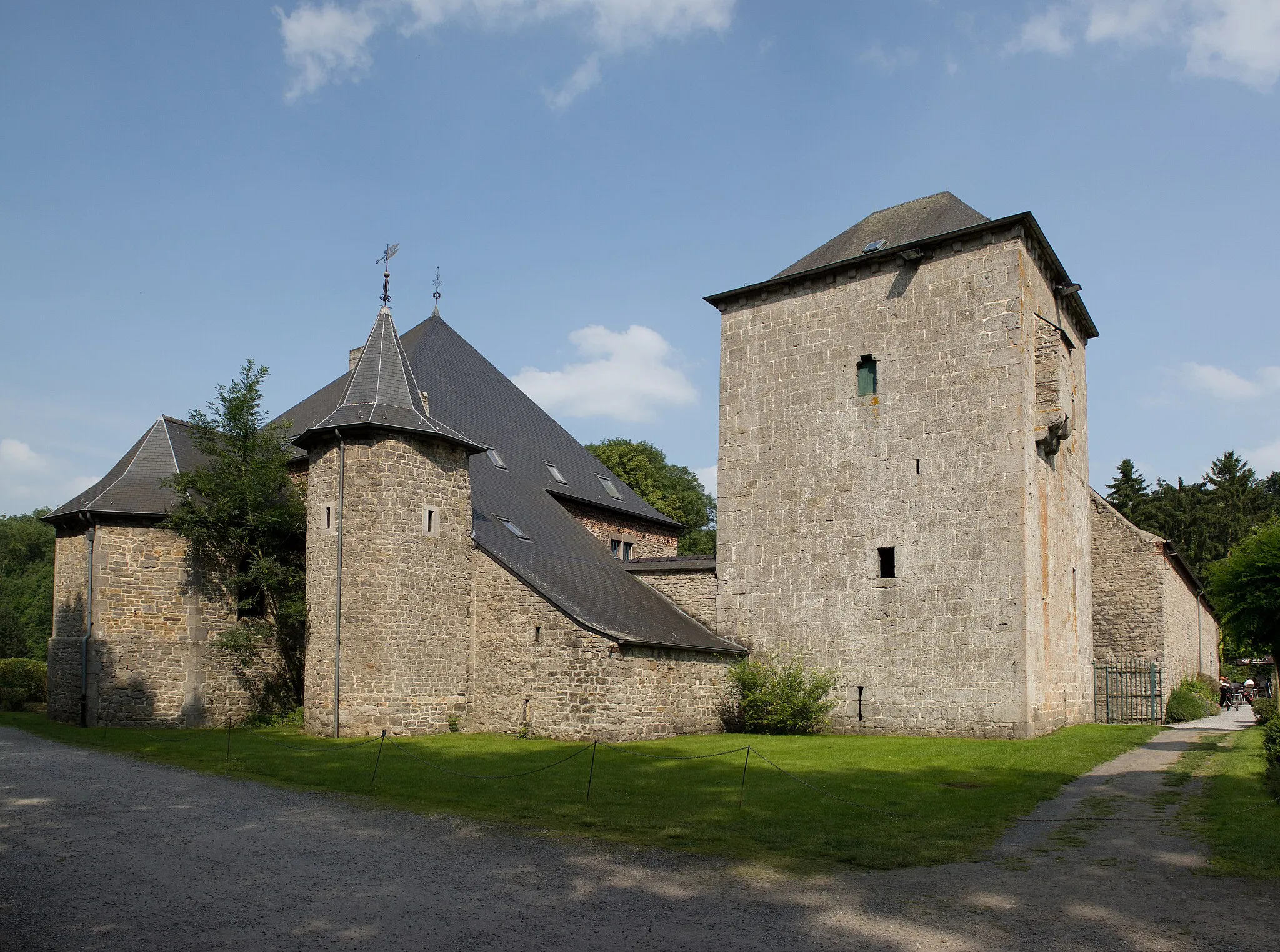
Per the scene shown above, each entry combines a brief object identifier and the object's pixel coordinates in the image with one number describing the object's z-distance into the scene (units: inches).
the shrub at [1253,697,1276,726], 921.3
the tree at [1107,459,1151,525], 2142.0
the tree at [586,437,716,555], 1804.9
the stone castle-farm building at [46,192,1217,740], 784.9
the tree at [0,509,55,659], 1872.5
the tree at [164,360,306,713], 888.3
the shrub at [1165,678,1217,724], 1045.8
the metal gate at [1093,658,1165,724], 1026.7
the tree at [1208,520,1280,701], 817.5
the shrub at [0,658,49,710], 1106.7
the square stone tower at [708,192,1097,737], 794.2
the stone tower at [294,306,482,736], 782.5
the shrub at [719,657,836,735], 839.7
